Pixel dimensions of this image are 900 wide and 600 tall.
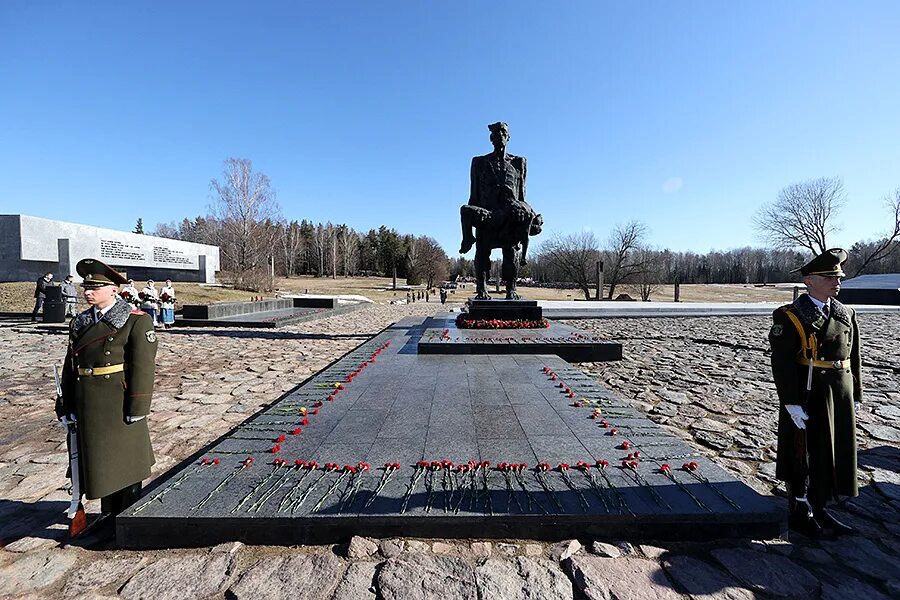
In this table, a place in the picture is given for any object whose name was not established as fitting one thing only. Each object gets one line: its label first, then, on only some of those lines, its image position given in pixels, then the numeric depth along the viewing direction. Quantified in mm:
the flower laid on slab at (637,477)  2853
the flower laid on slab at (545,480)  2830
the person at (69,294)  16250
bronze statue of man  10992
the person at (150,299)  14164
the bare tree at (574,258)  45866
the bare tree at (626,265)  42312
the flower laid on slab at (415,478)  2844
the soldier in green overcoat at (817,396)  2715
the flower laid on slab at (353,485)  2801
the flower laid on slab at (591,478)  2909
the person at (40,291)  16344
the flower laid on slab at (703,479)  2842
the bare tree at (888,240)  40656
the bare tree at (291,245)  71062
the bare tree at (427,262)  63688
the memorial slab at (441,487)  2645
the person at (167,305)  15367
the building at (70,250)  26469
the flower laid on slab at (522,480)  2811
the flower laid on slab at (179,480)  2766
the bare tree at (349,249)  78125
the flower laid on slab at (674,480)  2826
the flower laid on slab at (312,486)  2762
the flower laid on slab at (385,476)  2838
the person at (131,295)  9977
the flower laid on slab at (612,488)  2754
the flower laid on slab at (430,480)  2826
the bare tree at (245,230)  38594
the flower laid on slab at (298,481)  2768
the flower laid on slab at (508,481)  2848
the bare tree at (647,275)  42862
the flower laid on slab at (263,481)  2767
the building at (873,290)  29172
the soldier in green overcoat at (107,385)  2637
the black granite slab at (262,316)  15898
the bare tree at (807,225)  43156
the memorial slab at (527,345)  8219
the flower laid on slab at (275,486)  2748
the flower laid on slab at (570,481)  2813
